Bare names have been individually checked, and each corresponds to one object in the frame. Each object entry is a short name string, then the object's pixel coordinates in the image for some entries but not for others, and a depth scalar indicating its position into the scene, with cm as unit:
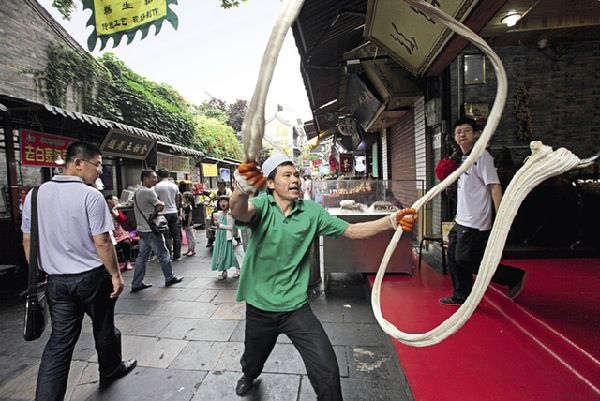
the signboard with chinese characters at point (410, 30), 329
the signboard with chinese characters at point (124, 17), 300
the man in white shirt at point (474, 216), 305
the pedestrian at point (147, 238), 504
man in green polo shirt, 189
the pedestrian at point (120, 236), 619
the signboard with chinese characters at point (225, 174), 2074
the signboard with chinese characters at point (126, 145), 839
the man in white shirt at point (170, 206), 647
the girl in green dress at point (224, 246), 522
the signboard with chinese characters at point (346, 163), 1628
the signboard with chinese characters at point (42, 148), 584
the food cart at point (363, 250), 469
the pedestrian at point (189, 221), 751
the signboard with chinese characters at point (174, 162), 1236
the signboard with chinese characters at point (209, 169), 1644
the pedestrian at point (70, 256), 225
